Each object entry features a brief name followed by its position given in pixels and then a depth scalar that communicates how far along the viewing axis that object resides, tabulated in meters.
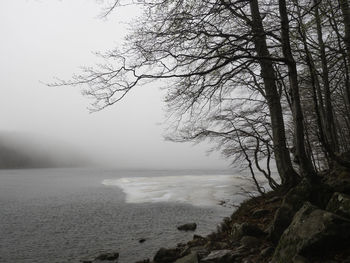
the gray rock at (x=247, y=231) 7.03
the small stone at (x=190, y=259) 6.92
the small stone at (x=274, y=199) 9.42
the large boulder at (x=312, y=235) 4.27
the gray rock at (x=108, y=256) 13.08
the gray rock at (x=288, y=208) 6.01
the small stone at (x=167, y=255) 9.66
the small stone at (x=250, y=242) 6.45
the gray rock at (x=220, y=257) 6.19
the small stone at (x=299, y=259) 4.10
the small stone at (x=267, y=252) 5.56
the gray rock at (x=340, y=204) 4.84
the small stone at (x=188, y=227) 18.88
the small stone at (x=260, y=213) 8.82
